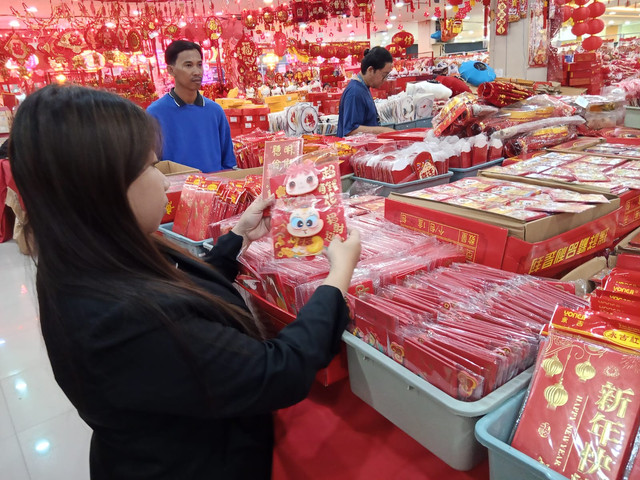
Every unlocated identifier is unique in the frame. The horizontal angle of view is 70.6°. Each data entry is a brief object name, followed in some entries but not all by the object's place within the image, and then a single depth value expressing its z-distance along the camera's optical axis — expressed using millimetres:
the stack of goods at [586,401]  726
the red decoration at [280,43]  10594
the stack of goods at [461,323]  850
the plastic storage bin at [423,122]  5766
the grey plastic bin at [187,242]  1869
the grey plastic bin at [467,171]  2559
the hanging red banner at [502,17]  5621
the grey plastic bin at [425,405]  830
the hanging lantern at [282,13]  9305
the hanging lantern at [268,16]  9876
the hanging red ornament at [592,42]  6352
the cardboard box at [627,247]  1511
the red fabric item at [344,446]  1010
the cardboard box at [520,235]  1328
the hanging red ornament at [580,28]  6303
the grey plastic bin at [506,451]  703
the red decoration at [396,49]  12258
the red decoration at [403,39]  11617
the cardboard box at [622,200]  1681
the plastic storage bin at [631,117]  3859
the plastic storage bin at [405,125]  5602
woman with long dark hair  718
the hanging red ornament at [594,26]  6188
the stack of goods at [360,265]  1202
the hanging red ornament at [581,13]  6058
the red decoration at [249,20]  9664
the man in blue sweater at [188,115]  3062
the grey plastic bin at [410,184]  2298
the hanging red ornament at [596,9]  6008
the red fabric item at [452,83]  5721
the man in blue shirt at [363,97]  3963
